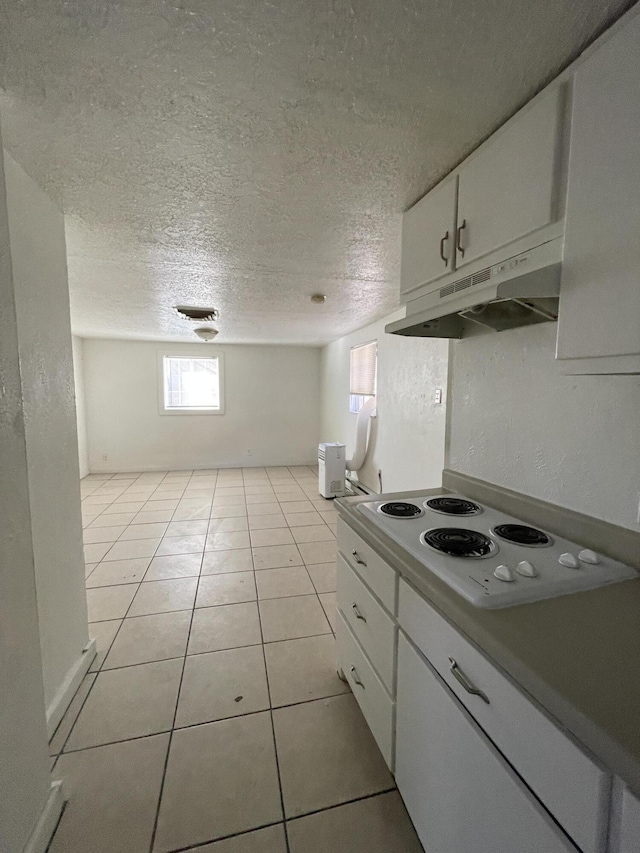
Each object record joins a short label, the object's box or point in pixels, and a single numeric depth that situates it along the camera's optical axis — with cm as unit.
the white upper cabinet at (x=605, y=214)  74
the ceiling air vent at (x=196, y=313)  344
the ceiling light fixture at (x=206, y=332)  402
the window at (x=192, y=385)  592
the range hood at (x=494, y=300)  91
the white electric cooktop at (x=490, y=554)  85
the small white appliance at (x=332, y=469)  439
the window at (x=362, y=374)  420
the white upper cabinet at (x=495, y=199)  92
